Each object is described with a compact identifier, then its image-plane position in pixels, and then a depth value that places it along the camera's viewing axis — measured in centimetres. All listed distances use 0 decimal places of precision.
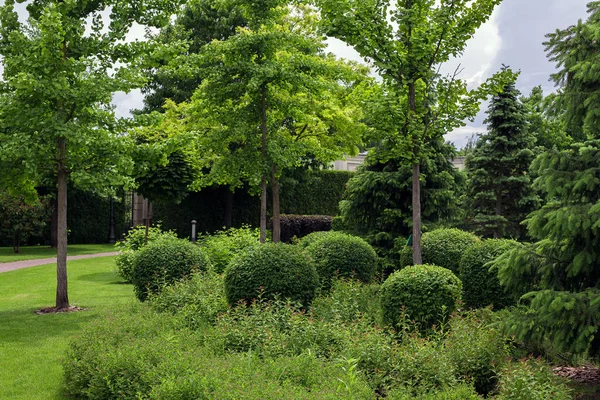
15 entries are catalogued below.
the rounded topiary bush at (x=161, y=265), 1000
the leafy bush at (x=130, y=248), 1438
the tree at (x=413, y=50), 974
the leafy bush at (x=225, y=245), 1370
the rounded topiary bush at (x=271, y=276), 798
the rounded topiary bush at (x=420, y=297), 757
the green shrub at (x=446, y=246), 1075
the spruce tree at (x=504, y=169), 1766
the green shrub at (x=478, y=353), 608
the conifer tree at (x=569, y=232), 564
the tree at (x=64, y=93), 1006
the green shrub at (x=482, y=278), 877
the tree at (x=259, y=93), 1354
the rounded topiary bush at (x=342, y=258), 1020
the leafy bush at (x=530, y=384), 508
